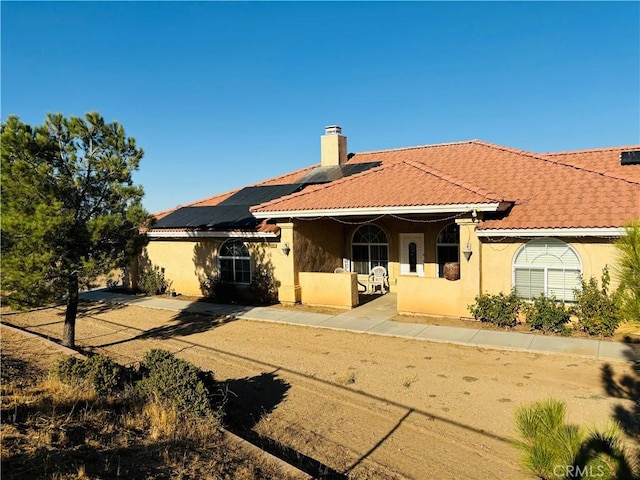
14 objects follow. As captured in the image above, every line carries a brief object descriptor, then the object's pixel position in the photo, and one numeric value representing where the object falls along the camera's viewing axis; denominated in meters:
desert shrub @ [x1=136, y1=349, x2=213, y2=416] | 6.64
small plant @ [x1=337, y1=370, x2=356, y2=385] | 8.68
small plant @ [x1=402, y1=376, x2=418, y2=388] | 8.44
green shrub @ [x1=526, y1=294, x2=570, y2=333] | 11.67
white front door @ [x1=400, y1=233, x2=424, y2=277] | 17.09
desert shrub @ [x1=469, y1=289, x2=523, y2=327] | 12.38
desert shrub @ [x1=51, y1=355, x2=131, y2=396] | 7.30
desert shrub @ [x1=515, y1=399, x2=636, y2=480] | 3.13
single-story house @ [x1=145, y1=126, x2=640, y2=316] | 12.28
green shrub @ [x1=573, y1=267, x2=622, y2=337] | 11.18
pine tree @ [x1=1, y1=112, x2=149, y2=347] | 9.19
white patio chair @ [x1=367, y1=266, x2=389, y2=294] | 17.83
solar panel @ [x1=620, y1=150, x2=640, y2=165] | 15.06
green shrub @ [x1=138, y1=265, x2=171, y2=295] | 19.88
